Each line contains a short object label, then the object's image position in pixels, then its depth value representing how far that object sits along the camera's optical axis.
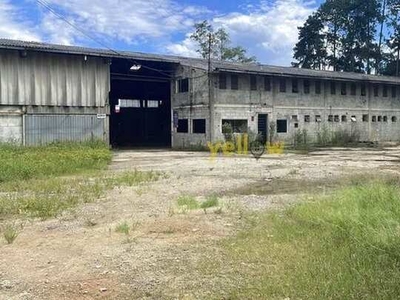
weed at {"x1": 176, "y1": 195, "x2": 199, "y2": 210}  8.55
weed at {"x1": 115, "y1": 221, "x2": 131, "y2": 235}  6.75
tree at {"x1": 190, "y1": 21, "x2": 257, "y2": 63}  53.66
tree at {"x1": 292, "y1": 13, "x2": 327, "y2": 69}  58.91
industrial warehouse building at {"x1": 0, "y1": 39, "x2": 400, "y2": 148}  25.06
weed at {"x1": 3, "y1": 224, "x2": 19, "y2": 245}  6.37
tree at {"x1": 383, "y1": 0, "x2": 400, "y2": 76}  55.81
